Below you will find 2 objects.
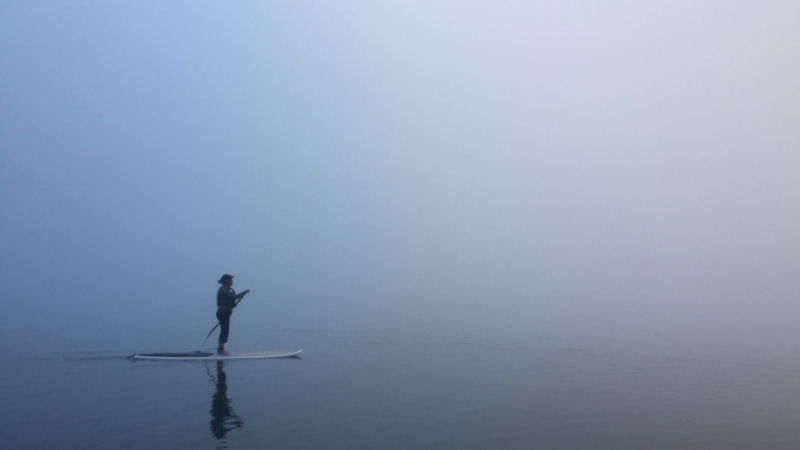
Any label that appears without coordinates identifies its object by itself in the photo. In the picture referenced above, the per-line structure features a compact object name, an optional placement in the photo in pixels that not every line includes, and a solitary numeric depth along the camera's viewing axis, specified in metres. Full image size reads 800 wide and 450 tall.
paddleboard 13.69
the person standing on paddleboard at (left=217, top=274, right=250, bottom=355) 14.63
